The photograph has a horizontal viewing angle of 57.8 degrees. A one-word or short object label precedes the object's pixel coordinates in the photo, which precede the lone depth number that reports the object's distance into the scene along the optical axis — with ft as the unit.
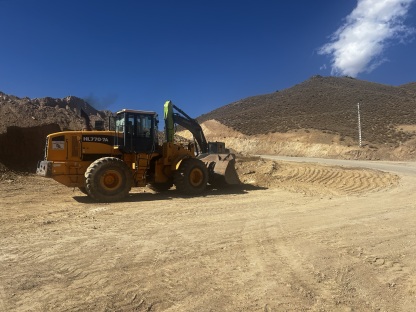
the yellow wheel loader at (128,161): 36.83
